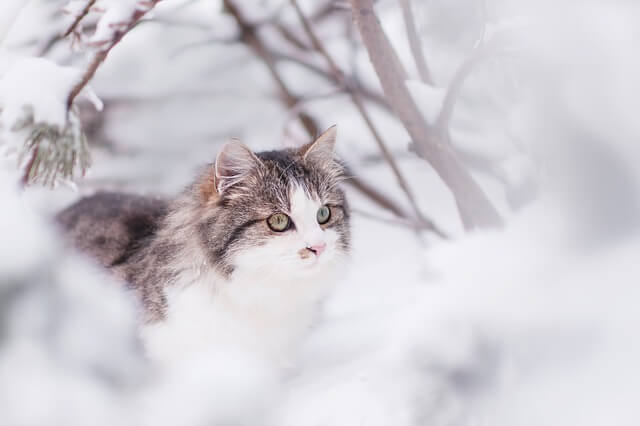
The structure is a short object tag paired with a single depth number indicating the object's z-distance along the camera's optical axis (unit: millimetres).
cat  1187
